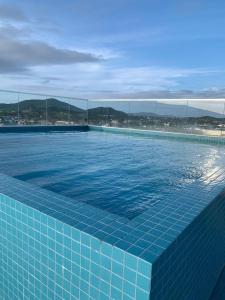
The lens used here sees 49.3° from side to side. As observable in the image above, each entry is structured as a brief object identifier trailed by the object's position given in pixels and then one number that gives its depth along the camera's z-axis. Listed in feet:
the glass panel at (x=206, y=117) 29.48
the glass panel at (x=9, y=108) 29.12
